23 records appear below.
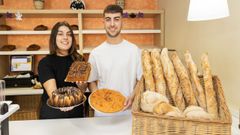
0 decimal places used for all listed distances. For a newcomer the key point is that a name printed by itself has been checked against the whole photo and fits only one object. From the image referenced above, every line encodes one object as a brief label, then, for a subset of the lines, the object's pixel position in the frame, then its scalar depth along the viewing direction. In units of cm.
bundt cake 115
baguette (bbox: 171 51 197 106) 101
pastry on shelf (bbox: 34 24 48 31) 327
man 191
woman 176
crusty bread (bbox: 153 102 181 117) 82
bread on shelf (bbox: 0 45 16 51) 319
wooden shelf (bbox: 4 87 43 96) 304
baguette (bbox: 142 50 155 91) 106
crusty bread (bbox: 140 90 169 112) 87
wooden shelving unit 317
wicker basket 77
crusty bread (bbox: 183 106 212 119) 82
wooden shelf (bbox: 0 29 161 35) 319
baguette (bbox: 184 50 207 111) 99
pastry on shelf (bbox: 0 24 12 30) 322
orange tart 124
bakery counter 124
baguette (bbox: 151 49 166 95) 104
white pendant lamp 117
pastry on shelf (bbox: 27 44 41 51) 327
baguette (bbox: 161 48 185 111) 101
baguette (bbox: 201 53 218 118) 94
